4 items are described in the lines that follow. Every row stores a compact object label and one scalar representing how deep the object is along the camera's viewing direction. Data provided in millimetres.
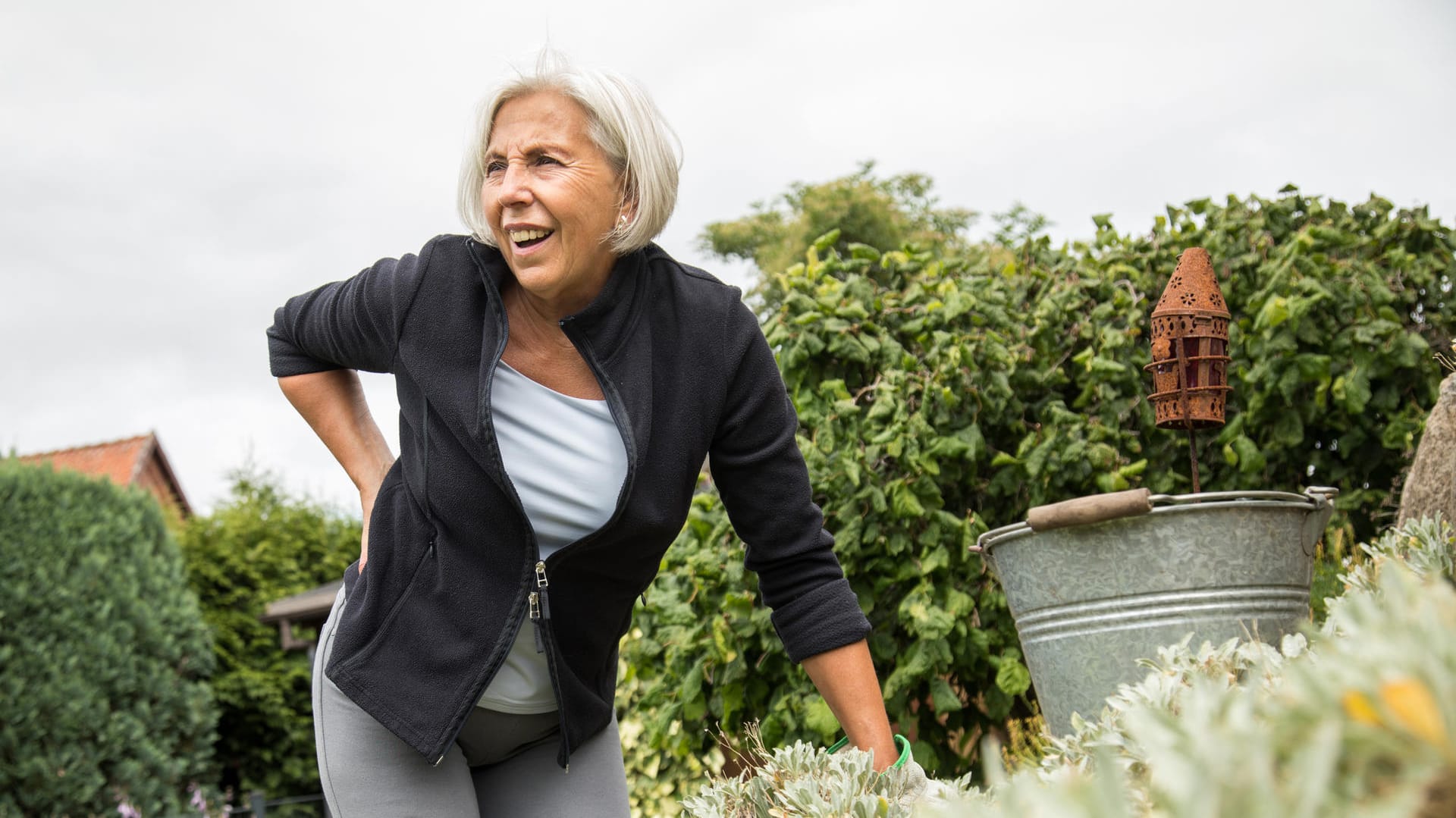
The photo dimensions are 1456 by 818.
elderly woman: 1811
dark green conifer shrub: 6770
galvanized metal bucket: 2393
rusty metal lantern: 2656
